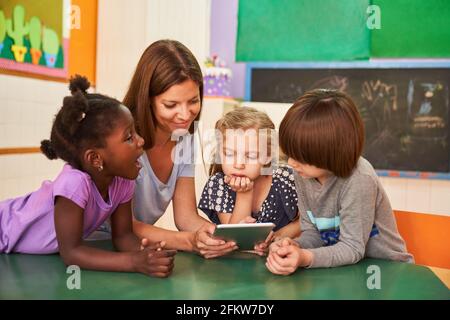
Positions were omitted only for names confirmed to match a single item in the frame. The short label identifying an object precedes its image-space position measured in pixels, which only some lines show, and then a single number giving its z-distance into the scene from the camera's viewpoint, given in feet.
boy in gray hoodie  3.40
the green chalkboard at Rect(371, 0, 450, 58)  9.80
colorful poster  6.72
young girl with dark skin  3.05
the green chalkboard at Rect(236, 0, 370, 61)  10.44
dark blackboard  9.90
